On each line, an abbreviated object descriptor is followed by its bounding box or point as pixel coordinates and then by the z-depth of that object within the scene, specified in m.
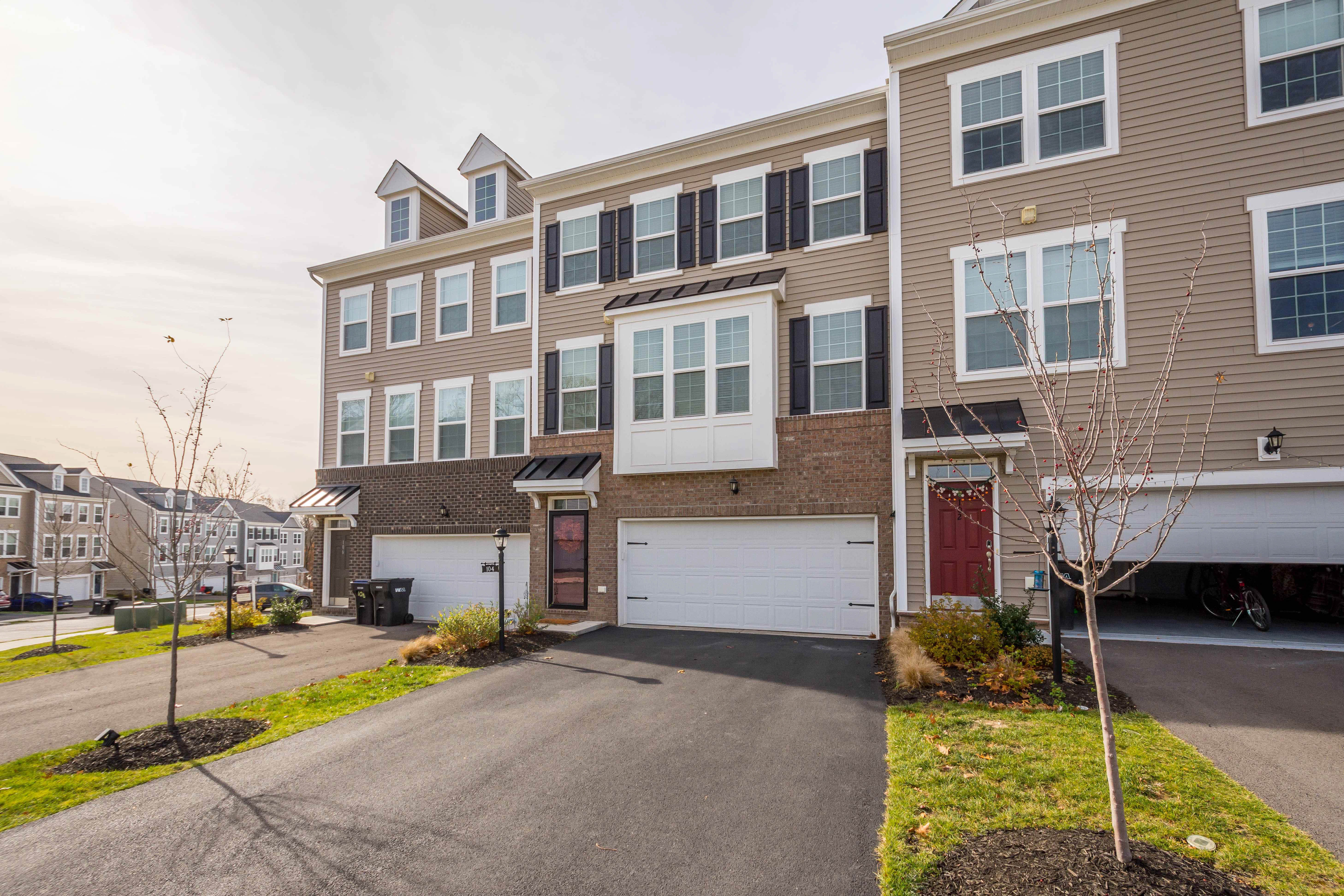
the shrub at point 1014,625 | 8.07
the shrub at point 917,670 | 7.41
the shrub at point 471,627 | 10.30
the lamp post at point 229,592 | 13.37
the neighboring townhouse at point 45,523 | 42.16
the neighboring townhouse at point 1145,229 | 8.70
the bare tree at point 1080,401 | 8.93
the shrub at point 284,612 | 14.66
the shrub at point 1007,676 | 6.98
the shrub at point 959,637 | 7.89
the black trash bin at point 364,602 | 15.10
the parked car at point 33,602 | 38.91
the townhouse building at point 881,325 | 8.86
